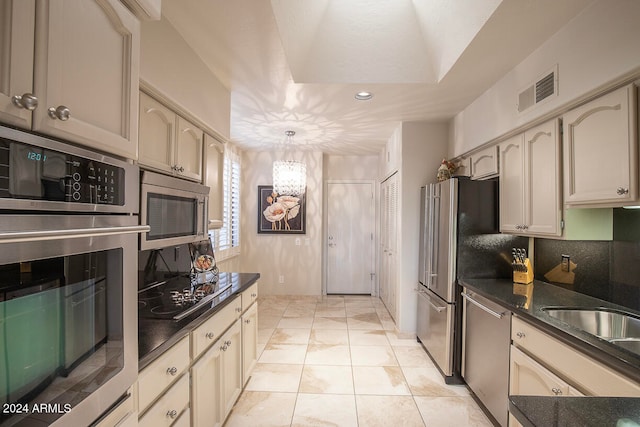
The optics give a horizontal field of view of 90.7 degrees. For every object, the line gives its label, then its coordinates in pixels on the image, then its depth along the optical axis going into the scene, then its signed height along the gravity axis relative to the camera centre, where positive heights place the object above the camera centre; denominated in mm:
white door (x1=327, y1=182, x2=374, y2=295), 5531 -336
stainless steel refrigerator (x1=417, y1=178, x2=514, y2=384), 2652 -227
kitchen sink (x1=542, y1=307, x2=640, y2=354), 1730 -559
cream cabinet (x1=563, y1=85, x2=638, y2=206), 1457 +361
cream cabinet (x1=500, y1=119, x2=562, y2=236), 1948 +268
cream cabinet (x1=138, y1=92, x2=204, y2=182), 1636 +442
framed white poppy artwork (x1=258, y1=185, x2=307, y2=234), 5332 +56
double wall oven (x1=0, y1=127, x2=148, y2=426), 611 -154
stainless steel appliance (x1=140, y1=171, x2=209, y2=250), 1579 +33
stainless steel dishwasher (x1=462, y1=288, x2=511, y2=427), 2012 -936
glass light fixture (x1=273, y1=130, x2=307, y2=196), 3975 +524
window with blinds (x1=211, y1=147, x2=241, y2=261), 4395 +29
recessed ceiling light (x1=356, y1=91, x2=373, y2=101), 2799 +1113
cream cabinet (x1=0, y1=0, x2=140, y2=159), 653 +352
